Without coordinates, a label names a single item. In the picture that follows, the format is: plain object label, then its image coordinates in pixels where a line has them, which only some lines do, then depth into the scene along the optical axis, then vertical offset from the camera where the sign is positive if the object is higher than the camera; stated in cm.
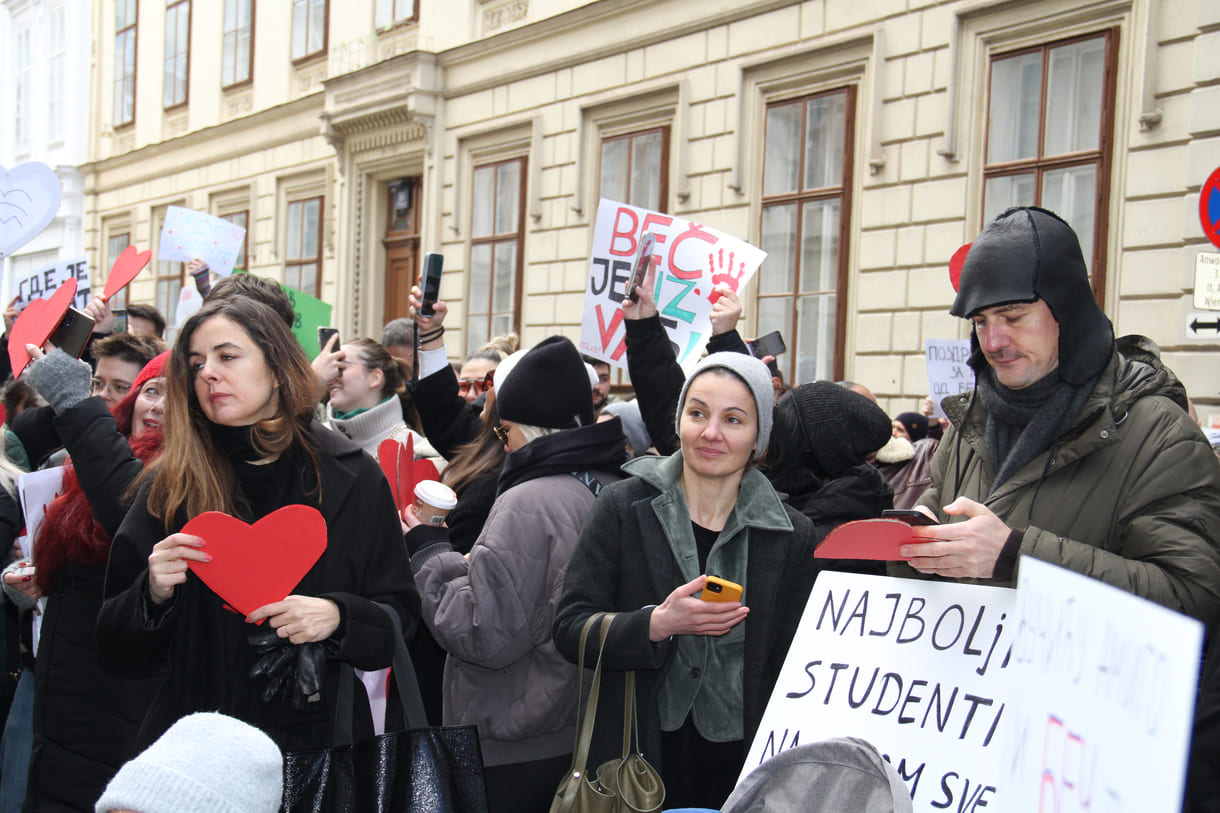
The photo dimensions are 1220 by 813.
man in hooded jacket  204 -16
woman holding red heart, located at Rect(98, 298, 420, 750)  241 -50
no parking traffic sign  495 +79
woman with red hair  309 -101
